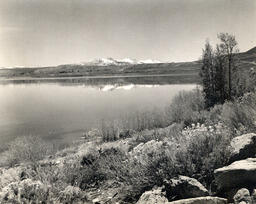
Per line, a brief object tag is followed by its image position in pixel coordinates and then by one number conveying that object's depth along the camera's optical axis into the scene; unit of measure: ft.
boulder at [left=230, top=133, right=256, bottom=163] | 13.96
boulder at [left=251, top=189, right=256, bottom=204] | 10.46
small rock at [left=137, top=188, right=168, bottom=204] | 12.44
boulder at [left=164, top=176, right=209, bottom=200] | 12.19
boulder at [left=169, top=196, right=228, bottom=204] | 11.27
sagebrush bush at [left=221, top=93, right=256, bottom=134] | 18.26
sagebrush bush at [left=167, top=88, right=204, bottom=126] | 36.10
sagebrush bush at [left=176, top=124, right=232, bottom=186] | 14.16
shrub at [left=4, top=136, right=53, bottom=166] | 28.35
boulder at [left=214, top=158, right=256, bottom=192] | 11.89
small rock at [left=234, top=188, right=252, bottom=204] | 10.77
